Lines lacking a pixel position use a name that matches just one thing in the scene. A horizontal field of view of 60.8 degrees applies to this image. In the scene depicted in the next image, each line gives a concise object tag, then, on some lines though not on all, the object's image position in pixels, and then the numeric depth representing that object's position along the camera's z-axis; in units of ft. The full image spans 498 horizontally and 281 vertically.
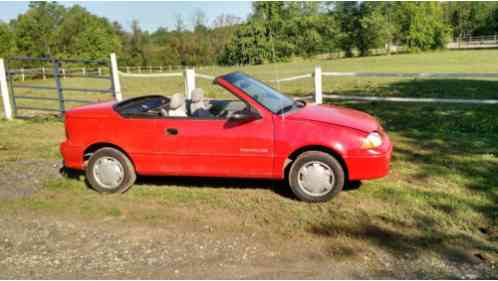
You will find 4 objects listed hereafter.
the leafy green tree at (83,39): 223.30
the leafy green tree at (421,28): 256.52
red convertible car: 16.06
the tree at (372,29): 242.37
